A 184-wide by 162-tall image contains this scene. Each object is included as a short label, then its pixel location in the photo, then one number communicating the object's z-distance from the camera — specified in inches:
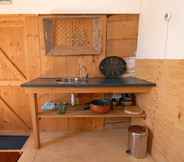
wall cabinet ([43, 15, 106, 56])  106.5
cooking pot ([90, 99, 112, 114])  94.8
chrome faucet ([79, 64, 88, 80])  110.9
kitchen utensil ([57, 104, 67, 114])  97.6
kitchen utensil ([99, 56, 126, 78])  111.5
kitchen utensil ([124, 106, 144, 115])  95.4
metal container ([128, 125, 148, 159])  86.7
